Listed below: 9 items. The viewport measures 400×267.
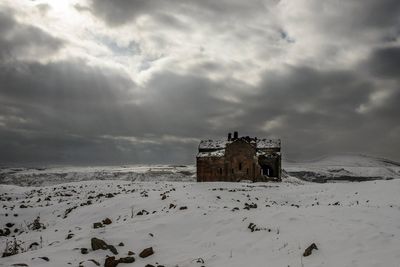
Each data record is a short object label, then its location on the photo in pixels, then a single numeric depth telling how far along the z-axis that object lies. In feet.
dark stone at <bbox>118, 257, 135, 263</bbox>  35.47
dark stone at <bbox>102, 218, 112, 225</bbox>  55.77
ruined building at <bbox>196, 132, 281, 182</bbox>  183.48
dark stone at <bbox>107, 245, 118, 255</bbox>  38.22
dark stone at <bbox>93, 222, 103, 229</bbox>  52.55
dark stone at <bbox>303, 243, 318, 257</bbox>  34.94
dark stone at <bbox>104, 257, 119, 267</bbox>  34.16
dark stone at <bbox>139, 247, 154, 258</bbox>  37.60
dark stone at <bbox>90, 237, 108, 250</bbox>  38.24
